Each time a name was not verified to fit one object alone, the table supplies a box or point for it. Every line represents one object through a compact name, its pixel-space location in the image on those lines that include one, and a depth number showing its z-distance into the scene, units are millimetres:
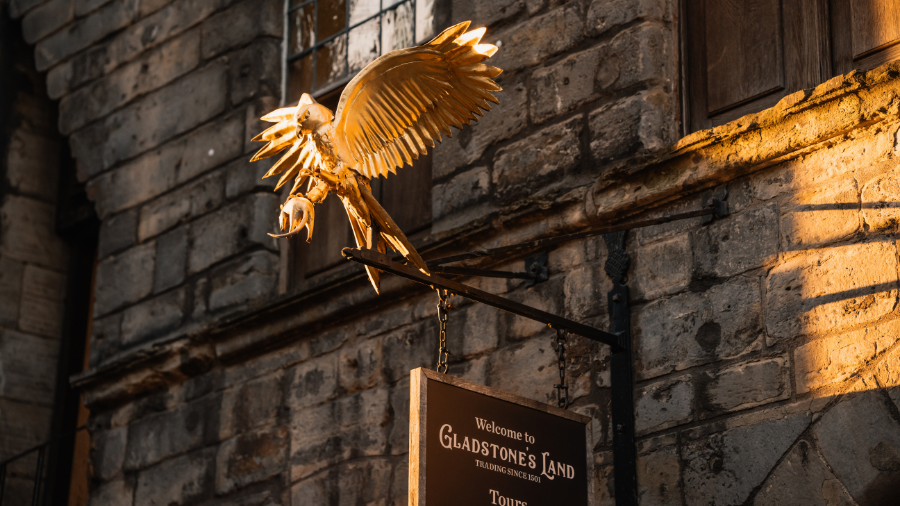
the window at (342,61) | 6559
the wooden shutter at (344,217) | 6477
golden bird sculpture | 4523
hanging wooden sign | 4125
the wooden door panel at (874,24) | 4891
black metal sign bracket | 4707
